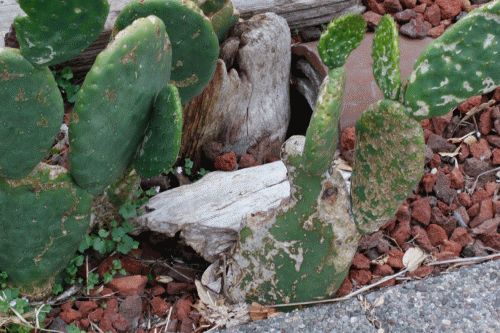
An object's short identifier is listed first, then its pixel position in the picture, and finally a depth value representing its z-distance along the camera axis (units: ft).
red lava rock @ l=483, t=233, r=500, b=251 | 7.14
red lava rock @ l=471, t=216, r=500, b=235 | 7.36
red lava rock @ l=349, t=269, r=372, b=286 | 6.71
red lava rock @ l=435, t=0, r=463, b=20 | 9.91
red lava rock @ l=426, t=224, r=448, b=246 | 7.36
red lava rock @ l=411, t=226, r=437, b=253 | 7.16
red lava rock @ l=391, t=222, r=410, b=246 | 7.31
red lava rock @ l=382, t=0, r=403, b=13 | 9.84
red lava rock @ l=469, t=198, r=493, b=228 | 7.59
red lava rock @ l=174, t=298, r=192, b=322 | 6.40
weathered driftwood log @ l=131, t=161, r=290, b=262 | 6.75
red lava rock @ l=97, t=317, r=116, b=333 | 6.09
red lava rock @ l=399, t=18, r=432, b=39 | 9.37
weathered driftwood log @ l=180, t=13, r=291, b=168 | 7.68
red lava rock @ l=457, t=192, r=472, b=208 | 7.88
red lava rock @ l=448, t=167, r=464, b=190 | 8.08
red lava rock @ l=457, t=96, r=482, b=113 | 8.84
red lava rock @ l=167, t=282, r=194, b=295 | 6.76
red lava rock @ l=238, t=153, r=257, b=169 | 8.14
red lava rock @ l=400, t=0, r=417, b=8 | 9.97
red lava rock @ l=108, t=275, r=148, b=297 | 6.50
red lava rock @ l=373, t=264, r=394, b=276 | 6.85
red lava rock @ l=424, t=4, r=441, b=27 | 9.83
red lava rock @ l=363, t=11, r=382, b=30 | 9.56
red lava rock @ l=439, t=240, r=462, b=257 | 7.17
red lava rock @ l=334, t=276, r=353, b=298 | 6.40
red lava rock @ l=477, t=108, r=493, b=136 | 8.67
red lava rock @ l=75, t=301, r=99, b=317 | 6.25
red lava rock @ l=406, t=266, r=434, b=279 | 6.77
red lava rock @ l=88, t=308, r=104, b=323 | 6.17
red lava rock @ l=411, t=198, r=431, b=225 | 7.56
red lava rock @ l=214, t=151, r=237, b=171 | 7.87
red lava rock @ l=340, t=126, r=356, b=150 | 8.05
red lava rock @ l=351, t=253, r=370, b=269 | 6.86
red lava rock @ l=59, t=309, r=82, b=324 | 6.11
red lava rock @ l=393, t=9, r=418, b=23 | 9.63
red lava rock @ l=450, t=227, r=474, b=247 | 7.30
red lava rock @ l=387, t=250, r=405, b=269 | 6.95
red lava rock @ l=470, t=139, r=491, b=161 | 8.41
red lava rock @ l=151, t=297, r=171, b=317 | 6.50
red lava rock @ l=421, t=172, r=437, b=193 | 7.98
